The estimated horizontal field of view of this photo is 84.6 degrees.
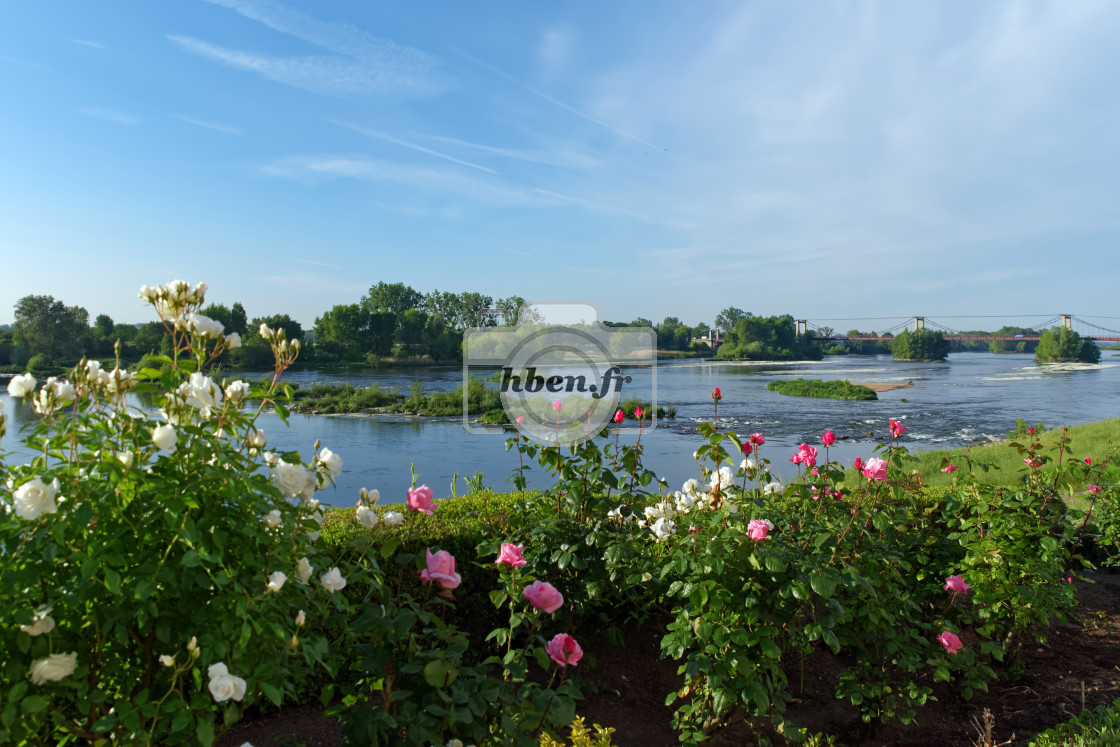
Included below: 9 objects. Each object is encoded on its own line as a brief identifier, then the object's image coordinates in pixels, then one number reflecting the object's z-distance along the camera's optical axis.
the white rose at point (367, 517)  1.91
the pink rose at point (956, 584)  2.72
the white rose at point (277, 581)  1.45
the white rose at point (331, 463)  1.77
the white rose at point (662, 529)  2.75
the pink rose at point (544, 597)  1.88
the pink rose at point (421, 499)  2.01
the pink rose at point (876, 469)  2.73
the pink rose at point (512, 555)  2.26
